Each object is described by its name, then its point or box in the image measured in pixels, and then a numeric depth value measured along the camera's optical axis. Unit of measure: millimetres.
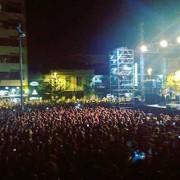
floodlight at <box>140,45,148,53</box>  15028
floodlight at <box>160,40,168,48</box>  14472
